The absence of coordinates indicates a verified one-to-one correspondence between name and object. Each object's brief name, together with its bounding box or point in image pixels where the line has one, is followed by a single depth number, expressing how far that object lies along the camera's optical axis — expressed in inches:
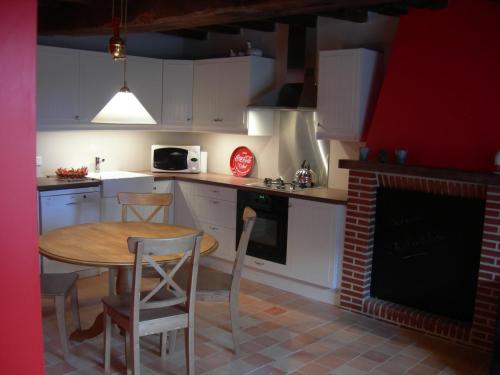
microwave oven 233.5
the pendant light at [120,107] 121.5
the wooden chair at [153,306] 110.7
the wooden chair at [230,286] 134.4
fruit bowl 200.2
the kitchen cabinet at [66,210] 182.5
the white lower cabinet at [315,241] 178.2
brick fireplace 144.9
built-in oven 190.5
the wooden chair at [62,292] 130.0
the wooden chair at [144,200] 165.0
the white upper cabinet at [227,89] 213.6
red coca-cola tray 229.3
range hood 201.4
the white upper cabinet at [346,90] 177.6
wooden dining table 117.6
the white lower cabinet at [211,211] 207.6
